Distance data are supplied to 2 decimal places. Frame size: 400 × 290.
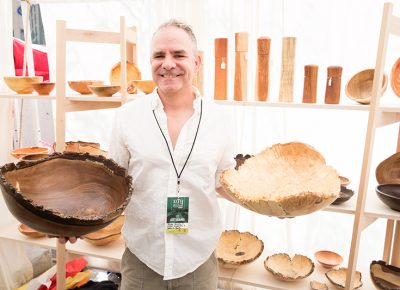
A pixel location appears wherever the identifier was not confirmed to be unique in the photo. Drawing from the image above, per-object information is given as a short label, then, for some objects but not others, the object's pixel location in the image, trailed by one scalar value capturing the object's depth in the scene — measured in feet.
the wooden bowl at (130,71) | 6.56
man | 4.04
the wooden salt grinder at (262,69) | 5.33
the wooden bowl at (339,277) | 5.77
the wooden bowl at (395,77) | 5.21
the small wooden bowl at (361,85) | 5.40
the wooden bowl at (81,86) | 6.42
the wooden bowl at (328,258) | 6.31
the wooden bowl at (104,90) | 5.98
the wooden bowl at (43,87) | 6.52
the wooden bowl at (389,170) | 5.66
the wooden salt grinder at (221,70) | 5.58
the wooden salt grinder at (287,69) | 5.17
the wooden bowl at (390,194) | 4.86
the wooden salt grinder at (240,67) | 5.45
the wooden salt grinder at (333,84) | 5.09
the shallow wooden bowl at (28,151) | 6.88
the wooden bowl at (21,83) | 6.68
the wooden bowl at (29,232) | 6.81
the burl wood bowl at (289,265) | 5.95
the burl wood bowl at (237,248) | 5.95
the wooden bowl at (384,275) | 5.52
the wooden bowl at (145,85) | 5.93
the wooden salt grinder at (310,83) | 5.21
